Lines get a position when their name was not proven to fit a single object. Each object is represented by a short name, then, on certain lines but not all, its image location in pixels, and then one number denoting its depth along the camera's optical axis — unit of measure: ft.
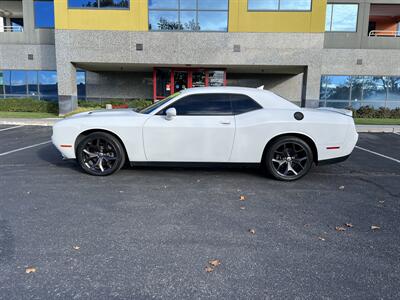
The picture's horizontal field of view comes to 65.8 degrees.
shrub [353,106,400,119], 55.72
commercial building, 47.26
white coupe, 16.51
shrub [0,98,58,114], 56.13
